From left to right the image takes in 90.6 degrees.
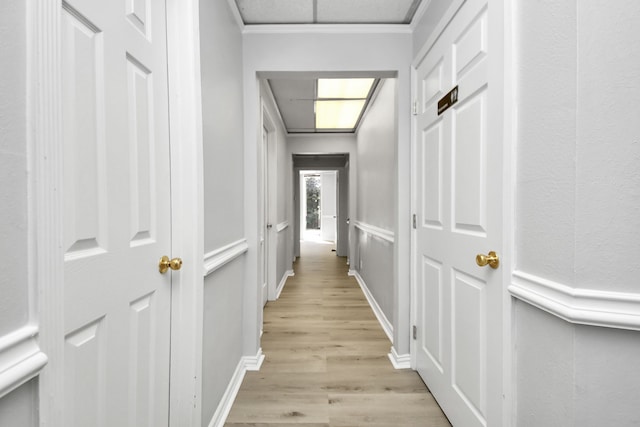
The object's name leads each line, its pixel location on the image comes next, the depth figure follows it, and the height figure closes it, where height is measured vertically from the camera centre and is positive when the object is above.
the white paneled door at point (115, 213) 0.74 -0.02
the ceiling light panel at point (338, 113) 3.77 +1.23
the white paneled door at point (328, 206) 10.34 +0.02
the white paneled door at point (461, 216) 1.21 -0.05
